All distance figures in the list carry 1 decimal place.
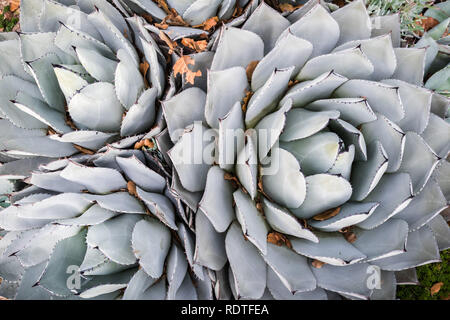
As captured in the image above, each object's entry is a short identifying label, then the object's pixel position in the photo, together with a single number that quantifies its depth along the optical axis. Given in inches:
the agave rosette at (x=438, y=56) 55.6
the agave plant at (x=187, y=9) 50.2
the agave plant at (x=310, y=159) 42.3
